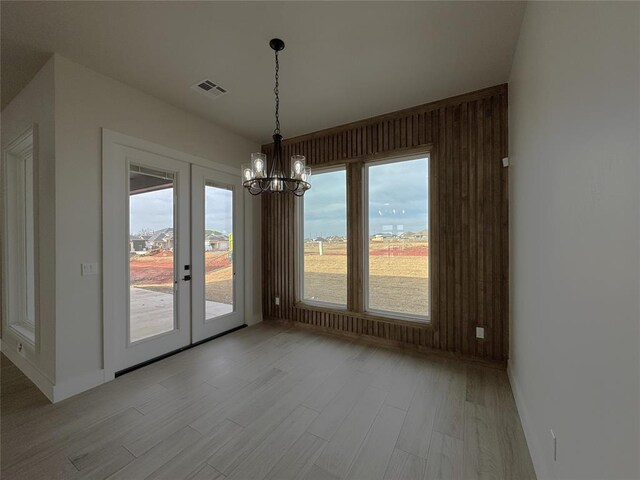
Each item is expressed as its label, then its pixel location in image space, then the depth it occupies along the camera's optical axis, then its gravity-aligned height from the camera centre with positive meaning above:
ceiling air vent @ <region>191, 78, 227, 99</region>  2.87 +1.72
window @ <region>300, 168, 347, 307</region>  4.00 +0.00
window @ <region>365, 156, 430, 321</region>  3.43 +0.02
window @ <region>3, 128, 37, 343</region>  3.25 +0.07
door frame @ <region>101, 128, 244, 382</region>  2.70 +0.01
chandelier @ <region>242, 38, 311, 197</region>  2.25 +0.60
